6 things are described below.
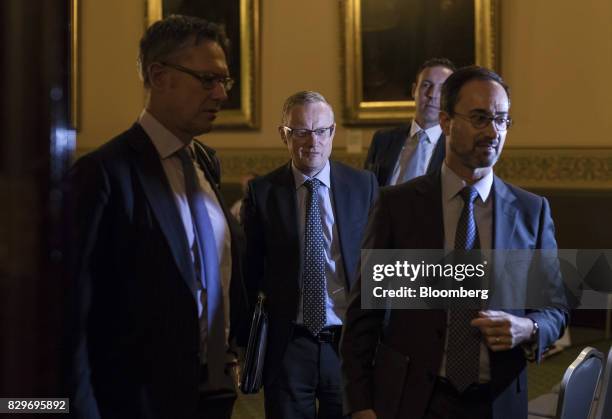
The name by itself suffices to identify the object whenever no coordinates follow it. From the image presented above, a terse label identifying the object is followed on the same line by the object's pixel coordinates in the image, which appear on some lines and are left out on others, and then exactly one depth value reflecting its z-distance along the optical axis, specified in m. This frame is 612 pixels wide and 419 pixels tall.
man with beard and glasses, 2.15
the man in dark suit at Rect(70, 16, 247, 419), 1.74
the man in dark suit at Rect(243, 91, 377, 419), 3.06
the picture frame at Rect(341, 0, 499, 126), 8.11
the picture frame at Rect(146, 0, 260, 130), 9.30
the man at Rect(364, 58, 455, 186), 4.30
